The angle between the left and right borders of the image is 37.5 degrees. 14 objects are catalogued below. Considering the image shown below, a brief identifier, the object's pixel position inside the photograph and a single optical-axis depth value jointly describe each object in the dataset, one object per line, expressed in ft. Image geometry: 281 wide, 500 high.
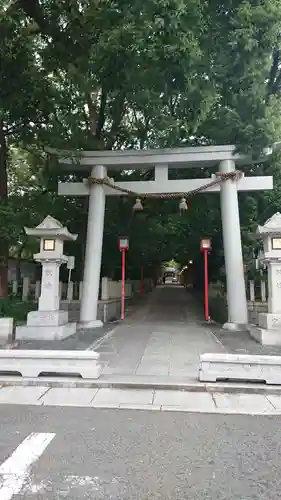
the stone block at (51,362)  22.27
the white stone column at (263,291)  46.17
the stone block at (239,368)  21.61
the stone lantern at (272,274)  33.45
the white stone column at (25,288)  52.81
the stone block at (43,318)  34.83
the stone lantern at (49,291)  34.63
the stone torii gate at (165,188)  43.52
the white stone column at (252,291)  47.61
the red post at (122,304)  54.54
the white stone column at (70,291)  49.06
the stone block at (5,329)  29.12
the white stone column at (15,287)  57.14
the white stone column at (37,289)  51.71
